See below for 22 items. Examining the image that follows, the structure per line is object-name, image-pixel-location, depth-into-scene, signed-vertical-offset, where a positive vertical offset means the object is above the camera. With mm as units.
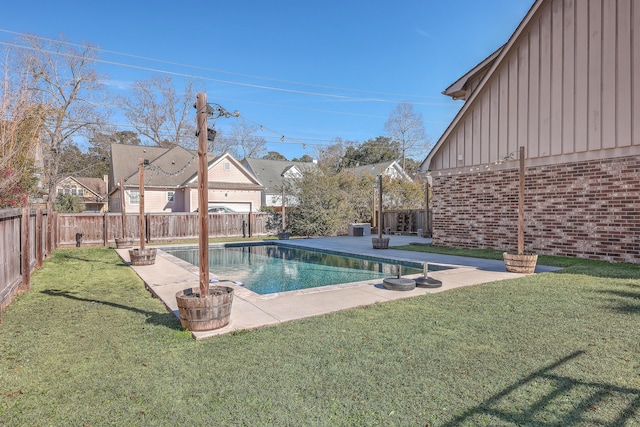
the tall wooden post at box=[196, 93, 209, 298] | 4129 +207
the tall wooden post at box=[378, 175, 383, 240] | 12266 +155
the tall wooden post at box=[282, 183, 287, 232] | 18669 -231
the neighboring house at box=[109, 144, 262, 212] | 23969 +1917
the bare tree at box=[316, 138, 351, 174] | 29906 +5438
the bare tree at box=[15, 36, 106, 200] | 21344 +7563
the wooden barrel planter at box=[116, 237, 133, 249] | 12781 -1099
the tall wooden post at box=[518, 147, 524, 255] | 7504 +124
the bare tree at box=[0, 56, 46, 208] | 7508 +1486
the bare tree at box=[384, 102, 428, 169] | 32594 +7396
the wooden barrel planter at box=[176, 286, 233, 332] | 3908 -1060
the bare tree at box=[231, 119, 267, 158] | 36594 +7161
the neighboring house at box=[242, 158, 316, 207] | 30253 +3530
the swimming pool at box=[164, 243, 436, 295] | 8000 -1500
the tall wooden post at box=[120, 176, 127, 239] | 12000 -35
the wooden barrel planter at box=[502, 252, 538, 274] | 7223 -993
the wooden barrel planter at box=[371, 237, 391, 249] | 12367 -1043
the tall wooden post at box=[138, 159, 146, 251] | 9109 +207
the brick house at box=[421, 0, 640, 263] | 8148 +1907
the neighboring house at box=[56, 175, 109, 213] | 34406 +1980
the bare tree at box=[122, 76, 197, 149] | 29547 +8141
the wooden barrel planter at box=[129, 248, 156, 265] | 8875 -1080
